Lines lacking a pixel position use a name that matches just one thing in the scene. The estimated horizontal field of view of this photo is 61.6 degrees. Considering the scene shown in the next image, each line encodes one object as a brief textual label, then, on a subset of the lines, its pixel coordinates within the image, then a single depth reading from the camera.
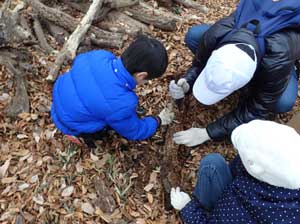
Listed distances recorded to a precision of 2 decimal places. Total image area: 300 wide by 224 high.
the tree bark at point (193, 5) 2.98
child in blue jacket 1.69
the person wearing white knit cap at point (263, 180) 1.24
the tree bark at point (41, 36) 2.49
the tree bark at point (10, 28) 2.12
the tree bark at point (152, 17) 2.67
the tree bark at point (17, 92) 2.16
